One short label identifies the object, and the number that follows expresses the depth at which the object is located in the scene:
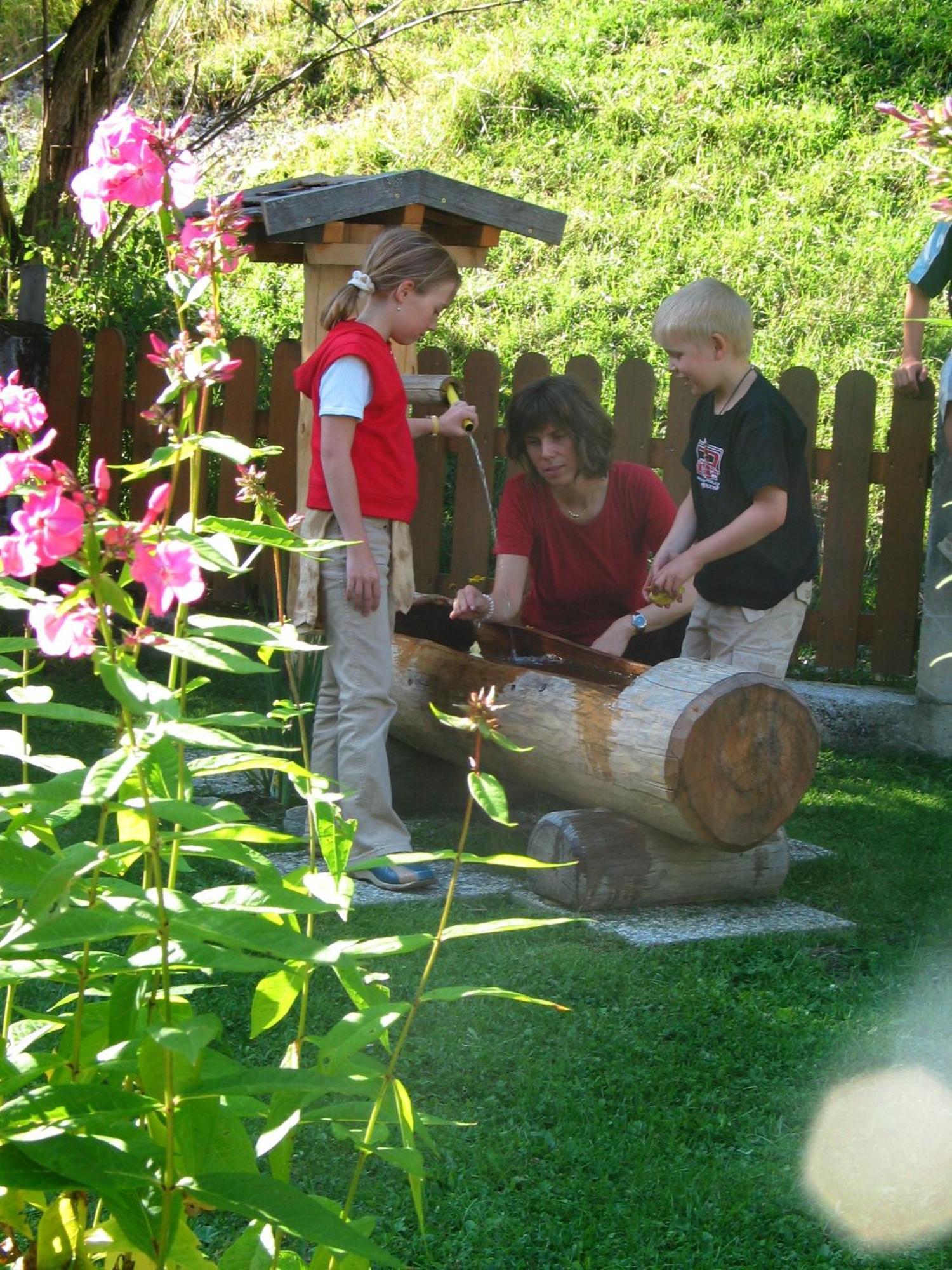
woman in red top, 4.79
